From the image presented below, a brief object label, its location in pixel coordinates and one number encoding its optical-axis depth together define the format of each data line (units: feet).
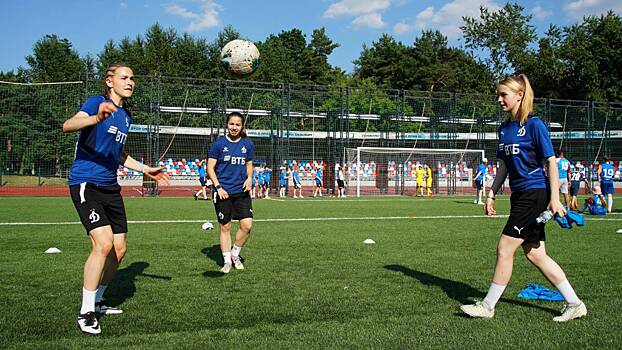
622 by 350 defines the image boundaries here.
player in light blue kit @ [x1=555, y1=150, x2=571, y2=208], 60.84
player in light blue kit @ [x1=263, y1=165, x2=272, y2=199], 105.50
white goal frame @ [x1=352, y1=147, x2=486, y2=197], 114.93
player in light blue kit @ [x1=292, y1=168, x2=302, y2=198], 106.83
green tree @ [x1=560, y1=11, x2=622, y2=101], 187.71
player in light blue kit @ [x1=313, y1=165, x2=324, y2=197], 111.86
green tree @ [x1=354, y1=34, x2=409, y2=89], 252.42
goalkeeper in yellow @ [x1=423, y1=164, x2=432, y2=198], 117.39
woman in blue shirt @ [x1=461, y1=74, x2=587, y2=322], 16.93
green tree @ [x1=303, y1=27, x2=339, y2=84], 248.52
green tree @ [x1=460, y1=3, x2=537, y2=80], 209.87
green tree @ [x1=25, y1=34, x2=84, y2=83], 196.34
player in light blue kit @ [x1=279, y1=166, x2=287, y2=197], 109.70
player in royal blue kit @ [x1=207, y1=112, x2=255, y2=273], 25.73
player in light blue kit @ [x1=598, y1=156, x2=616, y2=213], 63.99
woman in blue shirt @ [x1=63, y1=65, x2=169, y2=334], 15.49
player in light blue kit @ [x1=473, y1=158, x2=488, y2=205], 83.78
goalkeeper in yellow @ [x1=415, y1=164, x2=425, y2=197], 117.08
